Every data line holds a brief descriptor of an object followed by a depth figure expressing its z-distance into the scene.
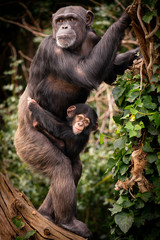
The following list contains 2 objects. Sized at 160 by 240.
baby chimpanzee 8.85
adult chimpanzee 8.46
